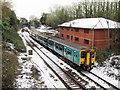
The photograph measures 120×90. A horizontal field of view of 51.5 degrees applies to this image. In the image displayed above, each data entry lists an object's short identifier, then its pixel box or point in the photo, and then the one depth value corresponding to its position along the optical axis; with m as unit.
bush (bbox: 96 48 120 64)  17.43
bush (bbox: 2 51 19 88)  9.37
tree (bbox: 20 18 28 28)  114.90
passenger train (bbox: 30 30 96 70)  13.70
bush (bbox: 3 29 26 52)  22.49
